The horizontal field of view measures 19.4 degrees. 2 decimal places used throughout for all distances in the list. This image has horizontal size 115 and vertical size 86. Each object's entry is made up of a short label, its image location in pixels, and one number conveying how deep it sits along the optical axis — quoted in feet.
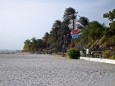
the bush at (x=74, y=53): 174.40
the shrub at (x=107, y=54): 150.23
